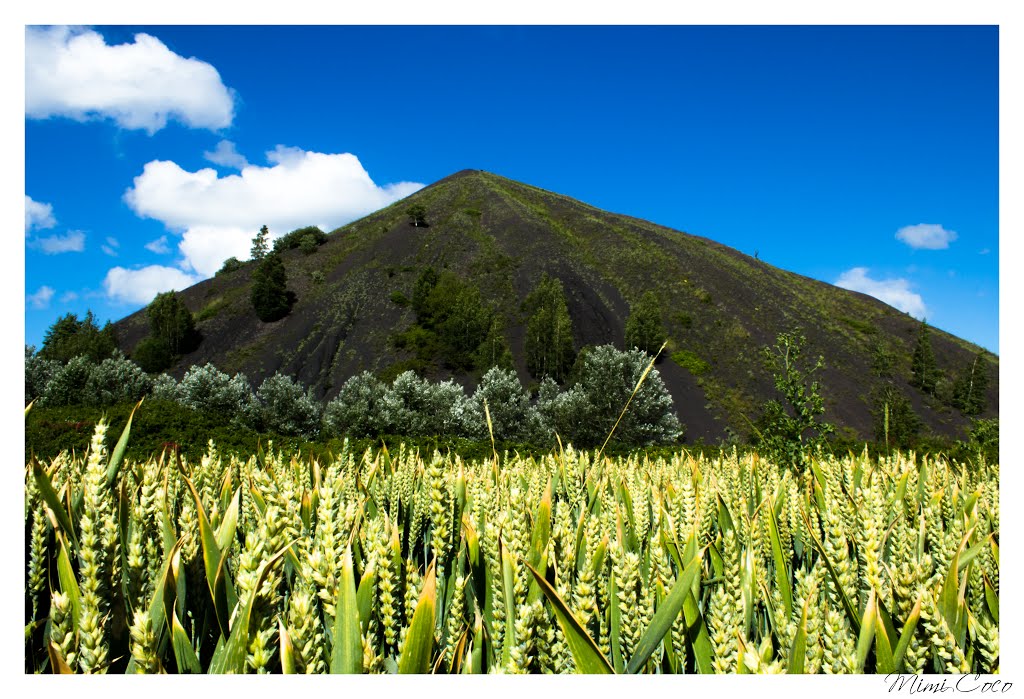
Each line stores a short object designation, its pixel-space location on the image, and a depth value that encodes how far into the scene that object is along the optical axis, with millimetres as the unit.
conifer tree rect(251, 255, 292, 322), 54562
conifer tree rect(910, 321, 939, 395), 45844
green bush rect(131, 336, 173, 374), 46969
